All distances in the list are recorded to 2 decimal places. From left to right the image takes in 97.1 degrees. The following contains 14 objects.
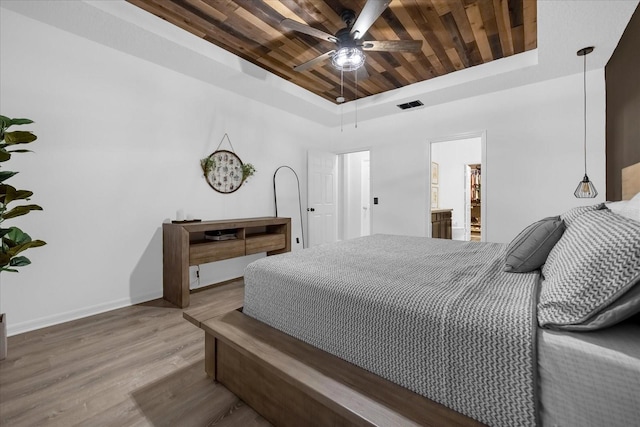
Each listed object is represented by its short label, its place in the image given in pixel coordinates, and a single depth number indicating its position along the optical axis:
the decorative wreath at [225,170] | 3.50
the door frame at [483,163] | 3.86
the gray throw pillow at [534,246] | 1.38
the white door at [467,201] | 6.51
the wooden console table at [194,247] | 2.80
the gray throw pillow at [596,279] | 0.78
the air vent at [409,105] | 4.16
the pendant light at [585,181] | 2.77
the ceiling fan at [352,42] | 2.13
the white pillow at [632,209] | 1.11
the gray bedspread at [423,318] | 0.85
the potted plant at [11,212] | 1.68
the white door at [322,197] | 4.96
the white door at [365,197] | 6.41
